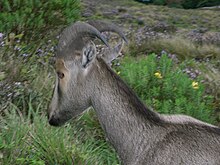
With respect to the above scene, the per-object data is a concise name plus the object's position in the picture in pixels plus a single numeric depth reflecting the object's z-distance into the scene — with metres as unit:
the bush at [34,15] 10.89
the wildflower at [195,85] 9.80
